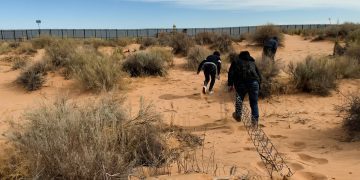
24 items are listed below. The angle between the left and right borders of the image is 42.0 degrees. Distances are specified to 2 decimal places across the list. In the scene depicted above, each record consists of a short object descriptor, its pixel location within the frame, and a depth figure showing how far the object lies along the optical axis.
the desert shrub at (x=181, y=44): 24.61
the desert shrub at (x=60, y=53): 17.52
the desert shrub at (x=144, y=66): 16.81
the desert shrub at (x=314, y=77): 13.12
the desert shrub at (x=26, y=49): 27.70
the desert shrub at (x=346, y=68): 14.76
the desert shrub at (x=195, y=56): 19.21
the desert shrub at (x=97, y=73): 14.24
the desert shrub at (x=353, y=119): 8.58
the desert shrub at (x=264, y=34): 29.23
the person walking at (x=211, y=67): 13.20
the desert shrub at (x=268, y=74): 12.78
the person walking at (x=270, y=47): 18.77
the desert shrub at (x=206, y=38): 28.69
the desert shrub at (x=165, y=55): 19.45
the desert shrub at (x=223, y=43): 26.52
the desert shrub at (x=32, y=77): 15.16
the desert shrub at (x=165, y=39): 28.06
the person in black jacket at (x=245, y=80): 9.72
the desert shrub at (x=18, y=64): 18.80
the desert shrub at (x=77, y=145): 5.32
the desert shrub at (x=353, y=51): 17.79
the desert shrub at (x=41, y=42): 28.96
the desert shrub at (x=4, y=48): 27.26
